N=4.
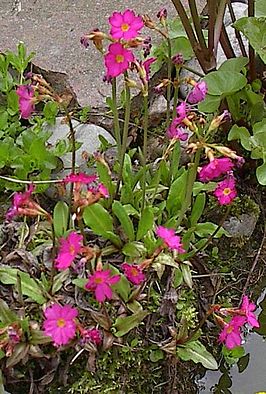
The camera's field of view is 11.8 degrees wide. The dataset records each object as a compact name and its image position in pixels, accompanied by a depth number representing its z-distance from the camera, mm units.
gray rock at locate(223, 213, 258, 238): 953
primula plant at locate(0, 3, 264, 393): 765
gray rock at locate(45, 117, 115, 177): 974
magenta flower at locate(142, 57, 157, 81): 804
